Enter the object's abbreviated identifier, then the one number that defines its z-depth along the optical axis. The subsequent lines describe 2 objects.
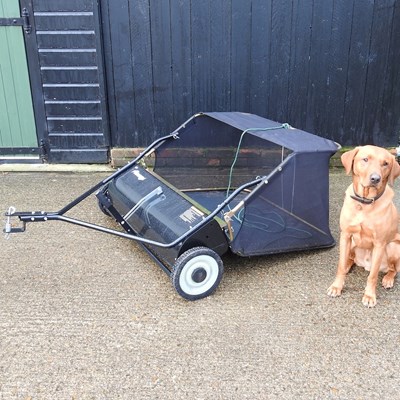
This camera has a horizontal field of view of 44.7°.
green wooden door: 5.47
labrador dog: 2.84
